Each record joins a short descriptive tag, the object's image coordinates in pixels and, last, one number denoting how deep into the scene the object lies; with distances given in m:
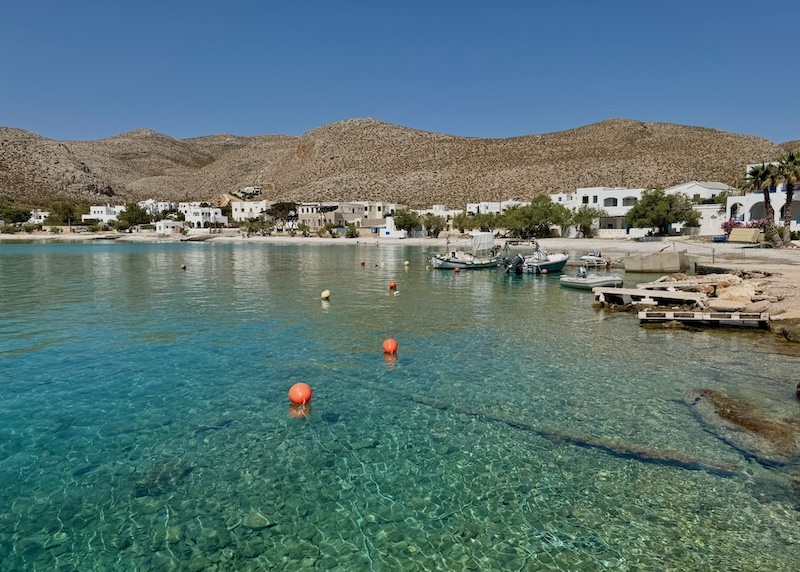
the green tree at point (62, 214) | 126.97
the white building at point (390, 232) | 95.32
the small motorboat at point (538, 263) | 40.44
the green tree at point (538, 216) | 76.85
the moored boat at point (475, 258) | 44.78
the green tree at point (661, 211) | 65.12
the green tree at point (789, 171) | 40.78
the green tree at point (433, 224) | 94.44
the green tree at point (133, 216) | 129.88
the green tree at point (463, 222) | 89.69
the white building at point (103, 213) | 135.50
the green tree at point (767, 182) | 42.12
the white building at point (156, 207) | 150.38
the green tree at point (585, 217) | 77.00
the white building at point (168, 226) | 123.99
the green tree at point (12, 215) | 122.75
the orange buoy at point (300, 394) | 11.30
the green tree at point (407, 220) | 95.12
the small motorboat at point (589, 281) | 30.44
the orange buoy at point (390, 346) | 15.62
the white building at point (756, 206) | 55.60
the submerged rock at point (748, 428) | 8.80
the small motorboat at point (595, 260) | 42.66
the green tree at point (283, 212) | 120.94
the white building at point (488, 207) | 95.00
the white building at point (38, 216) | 128.07
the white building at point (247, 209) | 130.62
